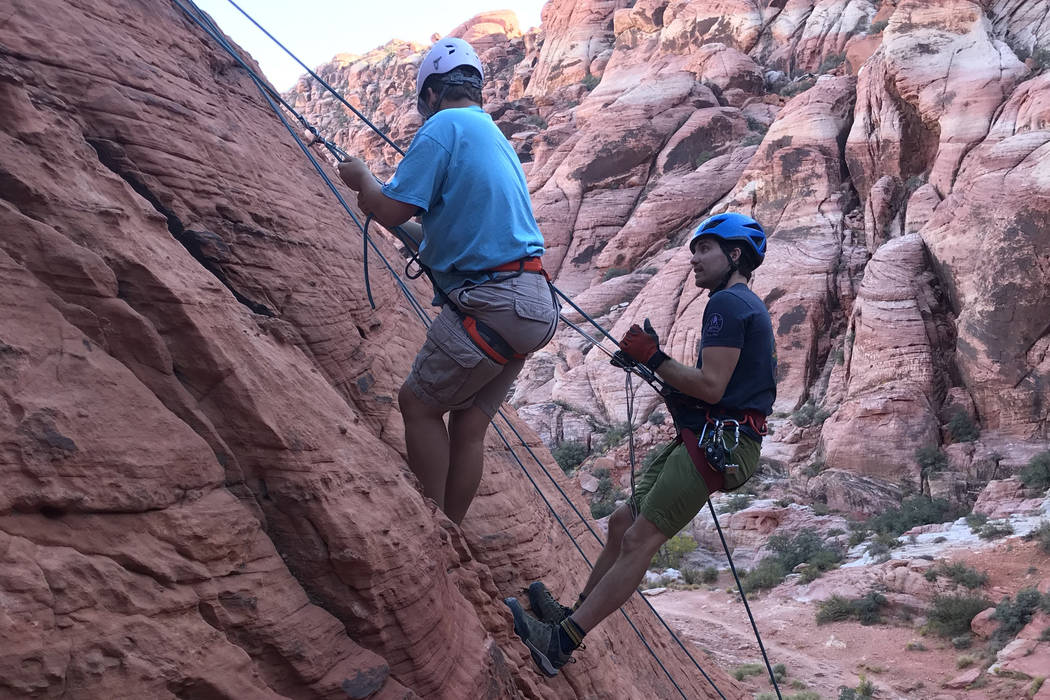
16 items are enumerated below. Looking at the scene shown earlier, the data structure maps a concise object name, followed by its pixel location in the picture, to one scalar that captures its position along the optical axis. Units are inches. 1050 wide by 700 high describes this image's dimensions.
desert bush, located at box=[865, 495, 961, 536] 640.4
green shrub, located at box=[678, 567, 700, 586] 642.8
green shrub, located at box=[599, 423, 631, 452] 932.0
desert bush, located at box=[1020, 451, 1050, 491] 615.5
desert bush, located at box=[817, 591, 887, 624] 493.4
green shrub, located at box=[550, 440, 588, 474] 938.1
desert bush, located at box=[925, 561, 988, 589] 470.6
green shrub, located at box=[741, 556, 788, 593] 594.9
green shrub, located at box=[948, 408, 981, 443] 712.4
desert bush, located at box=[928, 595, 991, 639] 444.1
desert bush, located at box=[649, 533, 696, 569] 697.0
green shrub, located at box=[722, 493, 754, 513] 739.4
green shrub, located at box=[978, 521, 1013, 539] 537.3
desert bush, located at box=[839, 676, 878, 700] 377.4
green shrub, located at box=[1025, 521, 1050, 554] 487.5
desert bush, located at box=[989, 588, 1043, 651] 413.4
